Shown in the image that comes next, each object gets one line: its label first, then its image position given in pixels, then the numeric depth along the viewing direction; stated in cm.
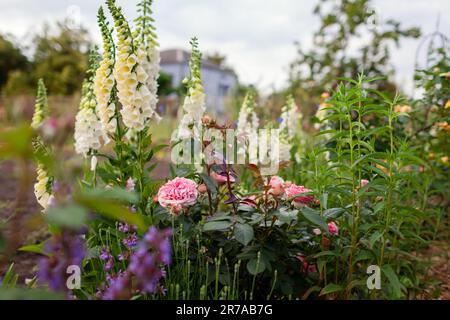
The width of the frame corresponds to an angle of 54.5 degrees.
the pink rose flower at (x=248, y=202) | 200
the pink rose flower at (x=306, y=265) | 207
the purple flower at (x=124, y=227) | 191
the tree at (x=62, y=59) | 1437
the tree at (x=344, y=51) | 587
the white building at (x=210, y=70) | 2792
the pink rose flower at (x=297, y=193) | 196
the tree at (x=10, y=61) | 1482
